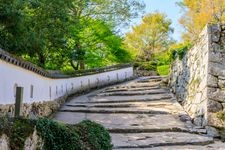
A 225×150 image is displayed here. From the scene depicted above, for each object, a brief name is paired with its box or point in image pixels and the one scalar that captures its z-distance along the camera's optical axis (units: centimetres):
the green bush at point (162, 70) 2045
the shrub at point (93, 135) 430
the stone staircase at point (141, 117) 685
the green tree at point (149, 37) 2583
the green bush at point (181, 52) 1153
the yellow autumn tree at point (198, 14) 1545
